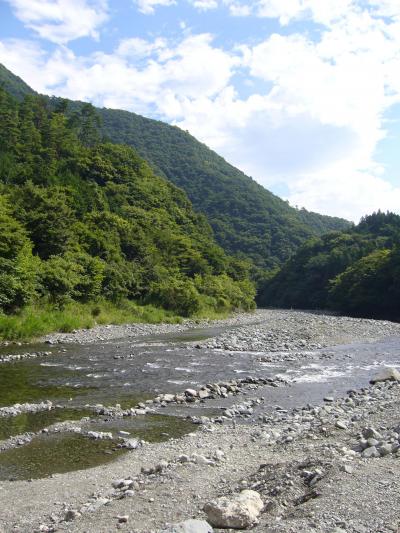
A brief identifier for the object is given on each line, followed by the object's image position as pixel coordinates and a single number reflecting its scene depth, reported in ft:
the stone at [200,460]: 31.89
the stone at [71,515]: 24.12
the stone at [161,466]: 30.71
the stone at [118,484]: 28.54
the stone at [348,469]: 24.43
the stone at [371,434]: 33.15
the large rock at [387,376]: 63.98
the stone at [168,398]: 52.85
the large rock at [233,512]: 20.84
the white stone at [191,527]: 18.98
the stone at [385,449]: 28.43
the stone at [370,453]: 28.45
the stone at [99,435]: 39.91
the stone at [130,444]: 37.58
